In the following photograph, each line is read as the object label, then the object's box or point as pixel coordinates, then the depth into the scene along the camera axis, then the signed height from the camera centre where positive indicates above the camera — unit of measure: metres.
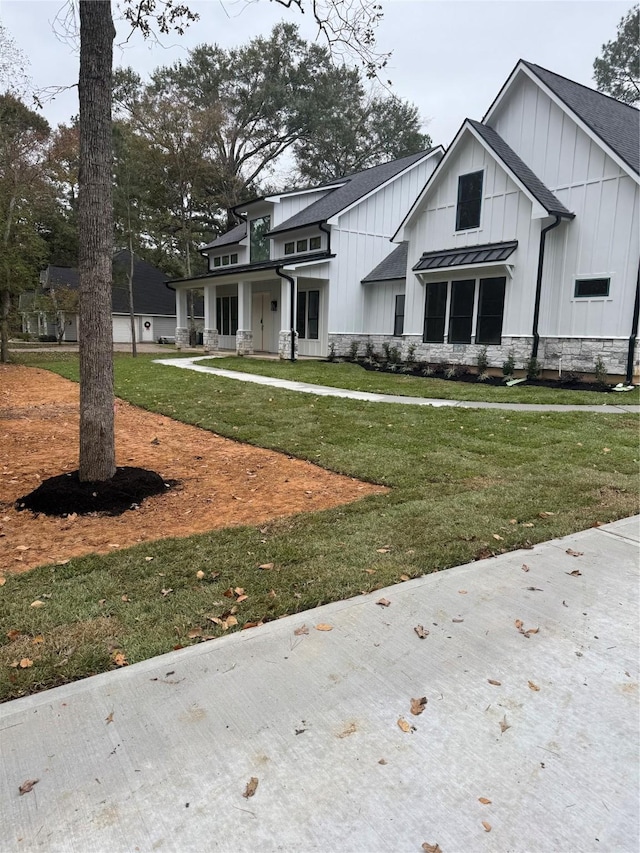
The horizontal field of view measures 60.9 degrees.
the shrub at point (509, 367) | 13.76 -0.52
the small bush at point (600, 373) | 12.17 -0.54
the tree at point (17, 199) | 17.14 +4.48
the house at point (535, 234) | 12.24 +2.80
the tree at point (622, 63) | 27.22 +14.52
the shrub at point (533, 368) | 13.39 -0.52
